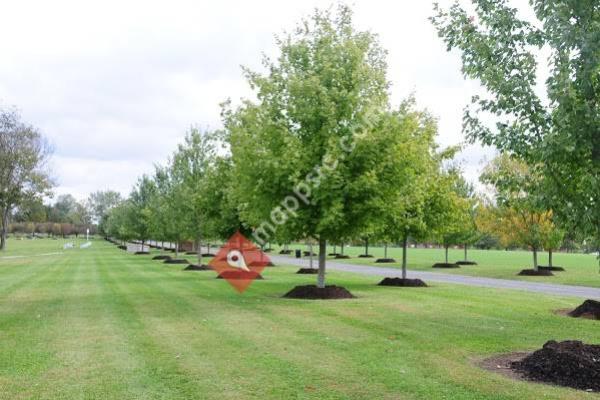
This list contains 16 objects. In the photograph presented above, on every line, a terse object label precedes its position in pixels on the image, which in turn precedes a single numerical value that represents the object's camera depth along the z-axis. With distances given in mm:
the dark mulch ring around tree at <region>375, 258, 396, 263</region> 46734
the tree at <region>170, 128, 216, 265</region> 32719
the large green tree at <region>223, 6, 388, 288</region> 16281
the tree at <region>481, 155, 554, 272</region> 32906
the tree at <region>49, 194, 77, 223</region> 175750
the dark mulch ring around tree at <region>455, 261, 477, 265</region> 43531
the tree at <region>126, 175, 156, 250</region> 59250
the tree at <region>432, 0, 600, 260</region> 7875
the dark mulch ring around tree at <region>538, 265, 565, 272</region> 36656
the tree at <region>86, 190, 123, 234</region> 164625
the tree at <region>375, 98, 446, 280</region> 16469
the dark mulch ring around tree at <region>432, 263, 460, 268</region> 39562
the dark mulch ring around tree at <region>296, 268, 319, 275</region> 30920
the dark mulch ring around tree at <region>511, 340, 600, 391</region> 7613
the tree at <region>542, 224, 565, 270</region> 32375
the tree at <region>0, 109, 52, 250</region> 62219
